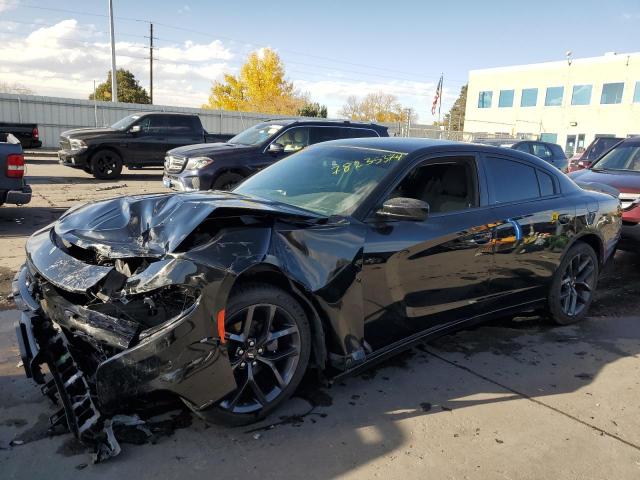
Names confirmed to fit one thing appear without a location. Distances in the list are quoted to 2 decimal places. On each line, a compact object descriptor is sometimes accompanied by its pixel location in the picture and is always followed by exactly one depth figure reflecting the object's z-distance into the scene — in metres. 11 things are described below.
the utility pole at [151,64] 52.56
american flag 51.05
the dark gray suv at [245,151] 9.77
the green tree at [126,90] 51.34
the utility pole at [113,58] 30.48
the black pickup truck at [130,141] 14.37
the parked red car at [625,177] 6.74
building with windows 42.31
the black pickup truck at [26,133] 16.17
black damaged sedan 2.66
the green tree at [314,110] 44.94
